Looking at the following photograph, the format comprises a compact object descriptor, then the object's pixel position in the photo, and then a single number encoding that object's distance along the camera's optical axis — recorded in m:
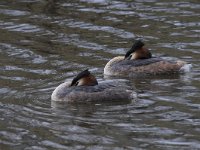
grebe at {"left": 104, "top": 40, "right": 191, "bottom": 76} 16.12
